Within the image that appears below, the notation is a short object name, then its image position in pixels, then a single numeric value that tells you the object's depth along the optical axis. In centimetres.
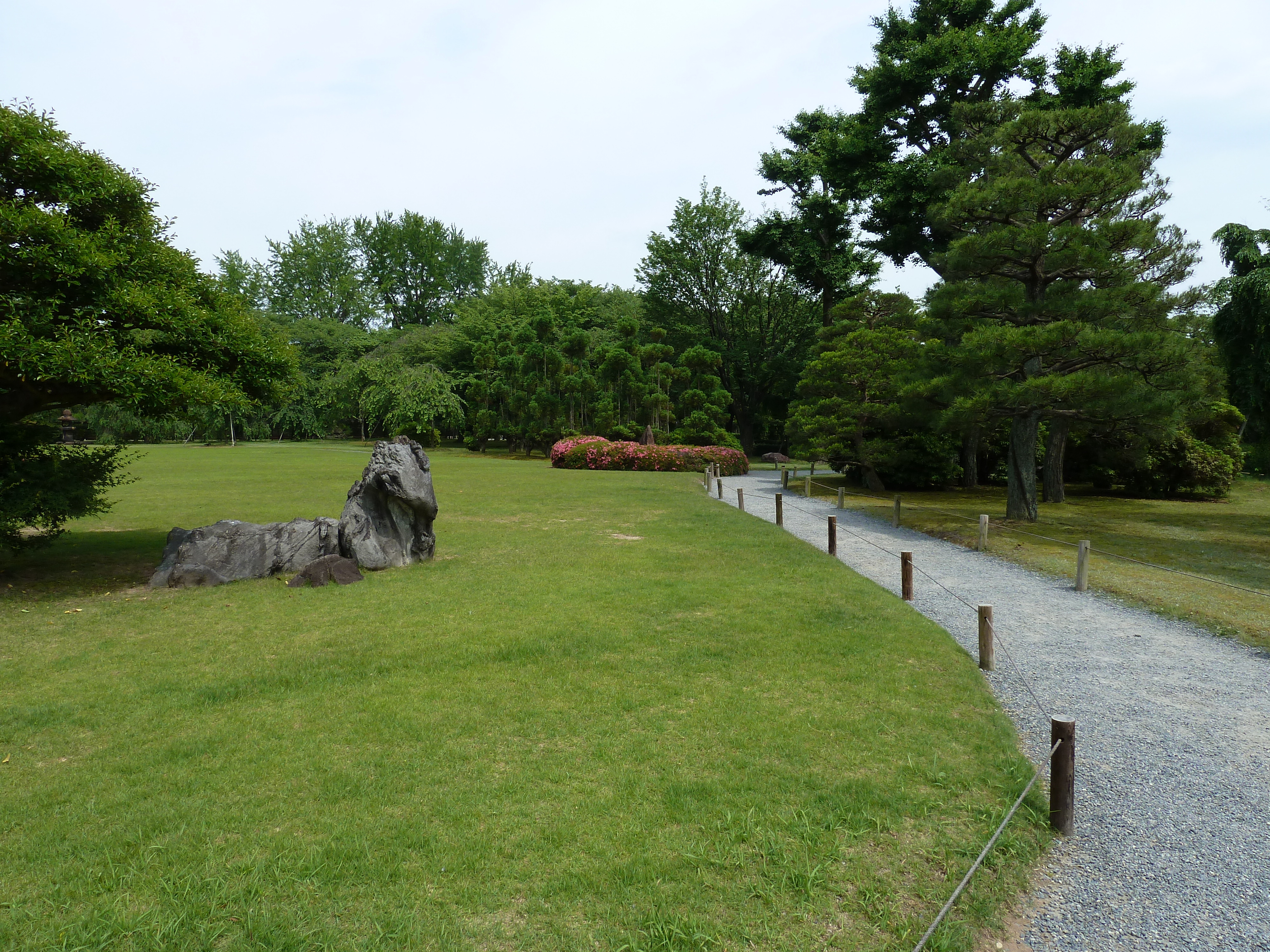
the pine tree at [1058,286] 1295
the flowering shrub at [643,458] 2819
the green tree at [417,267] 6538
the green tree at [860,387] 2083
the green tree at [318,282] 6100
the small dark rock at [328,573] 904
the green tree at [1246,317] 1659
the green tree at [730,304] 3928
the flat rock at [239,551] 902
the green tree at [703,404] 3225
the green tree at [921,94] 1947
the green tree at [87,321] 750
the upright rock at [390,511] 983
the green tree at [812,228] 2888
